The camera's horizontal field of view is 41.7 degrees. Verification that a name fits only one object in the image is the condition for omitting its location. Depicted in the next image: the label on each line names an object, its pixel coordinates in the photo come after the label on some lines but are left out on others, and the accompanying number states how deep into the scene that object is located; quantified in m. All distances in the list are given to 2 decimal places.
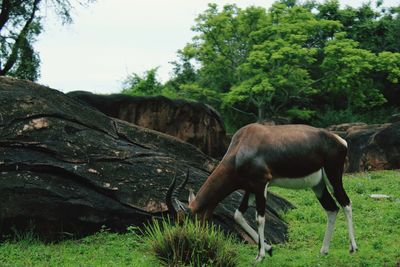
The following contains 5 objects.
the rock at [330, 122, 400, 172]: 20.95
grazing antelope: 8.17
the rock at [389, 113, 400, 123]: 25.10
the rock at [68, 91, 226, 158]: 16.43
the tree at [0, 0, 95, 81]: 31.05
